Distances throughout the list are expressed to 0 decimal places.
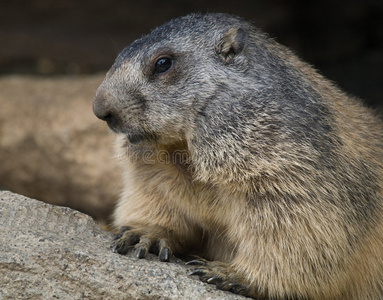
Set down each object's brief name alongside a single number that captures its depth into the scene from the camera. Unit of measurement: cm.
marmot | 930
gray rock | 843
